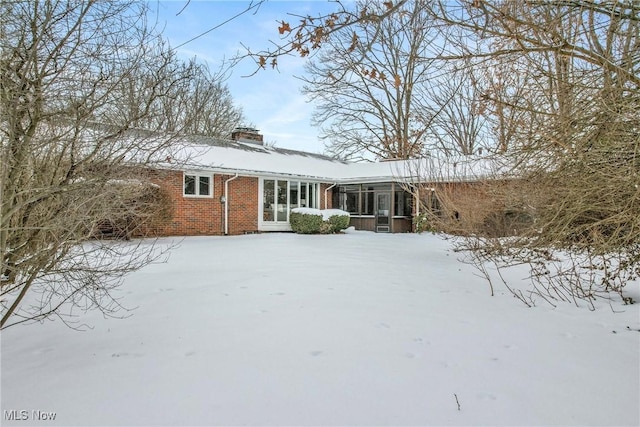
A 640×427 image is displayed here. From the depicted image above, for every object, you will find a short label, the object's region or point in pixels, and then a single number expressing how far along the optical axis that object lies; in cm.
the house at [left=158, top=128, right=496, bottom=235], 1430
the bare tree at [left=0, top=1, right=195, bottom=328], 284
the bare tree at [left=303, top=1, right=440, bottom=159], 2644
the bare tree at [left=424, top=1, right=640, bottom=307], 337
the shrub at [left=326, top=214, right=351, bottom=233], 1628
